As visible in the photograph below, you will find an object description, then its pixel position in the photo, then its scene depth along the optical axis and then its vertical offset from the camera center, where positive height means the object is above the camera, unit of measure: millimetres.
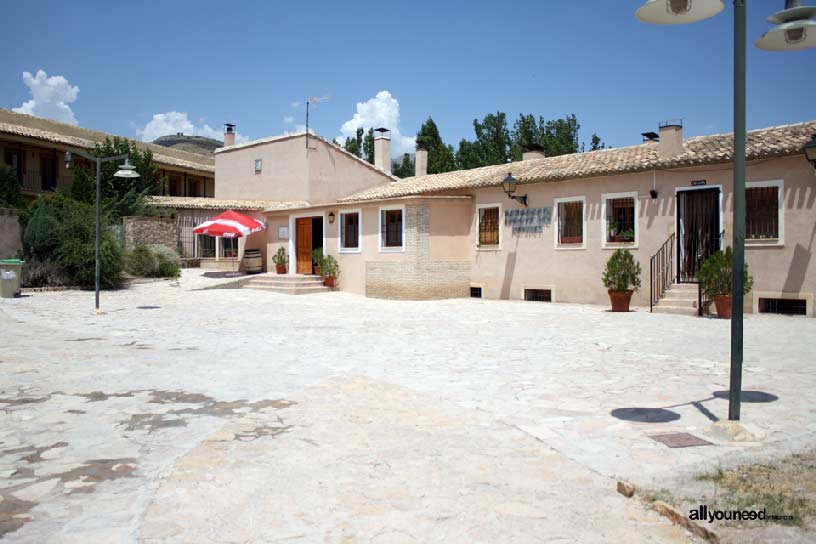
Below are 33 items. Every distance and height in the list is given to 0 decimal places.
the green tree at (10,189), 25578 +3195
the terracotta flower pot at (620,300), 15078 -923
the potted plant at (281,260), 24648 +116
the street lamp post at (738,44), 4754 +1772
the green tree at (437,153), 39375 +7374
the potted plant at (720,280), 13398 -372
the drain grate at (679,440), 4570 -1377
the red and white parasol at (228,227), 22781 +1377
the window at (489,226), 19484 +1236
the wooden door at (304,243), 24094 +785
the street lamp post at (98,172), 13812 +2145
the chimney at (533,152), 22719 +4237
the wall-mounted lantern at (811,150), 12492 +2388
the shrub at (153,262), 22516 +23
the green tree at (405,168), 44281 +7136
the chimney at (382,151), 31438 +5897
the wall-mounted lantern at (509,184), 17875 +2372
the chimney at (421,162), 28797 +4876
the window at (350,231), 21906 +1173
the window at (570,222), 17375 +1213
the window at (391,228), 20047 +1187
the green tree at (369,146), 43906 +8593
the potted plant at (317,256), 22906 +245
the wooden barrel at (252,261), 25984 +76
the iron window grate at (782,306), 13695 -985
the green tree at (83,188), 25873 +3253
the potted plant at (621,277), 15094 -347
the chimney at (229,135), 33750 +7209
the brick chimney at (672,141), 15953 +3284
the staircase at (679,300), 14352 -899
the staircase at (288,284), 21688 -791
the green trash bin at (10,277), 17094 -421
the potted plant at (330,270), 22375 -265
